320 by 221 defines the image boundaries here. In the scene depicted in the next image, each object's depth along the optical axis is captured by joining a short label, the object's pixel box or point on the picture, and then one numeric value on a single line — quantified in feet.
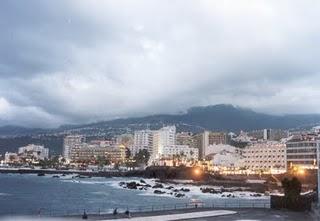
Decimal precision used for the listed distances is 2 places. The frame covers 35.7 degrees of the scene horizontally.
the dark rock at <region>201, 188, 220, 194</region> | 402.42
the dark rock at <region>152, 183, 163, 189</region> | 464.81
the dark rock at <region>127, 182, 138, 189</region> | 472.36
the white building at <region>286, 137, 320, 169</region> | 572.92
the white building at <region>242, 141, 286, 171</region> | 637.30
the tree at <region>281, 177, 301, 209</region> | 167.43
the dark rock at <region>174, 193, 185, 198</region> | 358.02
